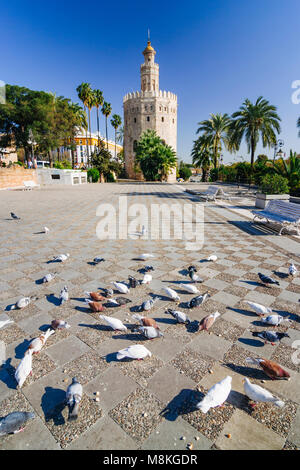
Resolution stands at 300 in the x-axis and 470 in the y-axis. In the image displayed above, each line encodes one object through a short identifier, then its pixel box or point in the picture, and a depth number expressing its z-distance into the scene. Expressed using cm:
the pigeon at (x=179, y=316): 306
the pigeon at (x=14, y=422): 175
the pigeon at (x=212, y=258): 524
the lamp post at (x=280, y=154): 1418
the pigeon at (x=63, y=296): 354
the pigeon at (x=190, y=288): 377
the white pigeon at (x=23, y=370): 216
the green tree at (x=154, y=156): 3656
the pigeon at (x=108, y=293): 373
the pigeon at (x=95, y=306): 330
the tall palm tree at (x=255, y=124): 2378
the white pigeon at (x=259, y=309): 319
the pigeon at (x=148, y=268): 465
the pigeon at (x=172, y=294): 358
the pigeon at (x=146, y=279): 414
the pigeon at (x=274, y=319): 300
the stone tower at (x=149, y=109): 4694
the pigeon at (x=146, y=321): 288
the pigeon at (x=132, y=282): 404
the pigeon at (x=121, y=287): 378
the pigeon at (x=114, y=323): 285
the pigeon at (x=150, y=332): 275
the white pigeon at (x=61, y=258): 507
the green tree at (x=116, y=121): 5488
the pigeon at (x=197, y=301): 341
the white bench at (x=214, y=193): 1480
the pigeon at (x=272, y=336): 272
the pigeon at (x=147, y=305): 334
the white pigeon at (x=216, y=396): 187
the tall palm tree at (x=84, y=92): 4044
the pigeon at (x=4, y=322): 296
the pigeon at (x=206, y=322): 294
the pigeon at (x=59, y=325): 293
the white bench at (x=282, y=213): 711
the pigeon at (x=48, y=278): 418
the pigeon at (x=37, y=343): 255
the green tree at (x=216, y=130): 3578
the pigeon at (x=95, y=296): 352
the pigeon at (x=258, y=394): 193
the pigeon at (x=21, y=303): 339
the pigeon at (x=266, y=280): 396
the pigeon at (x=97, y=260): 506
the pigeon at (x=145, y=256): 527
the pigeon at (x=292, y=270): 446
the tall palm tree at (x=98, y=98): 4259
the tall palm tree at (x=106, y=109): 4628
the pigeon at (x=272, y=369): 222
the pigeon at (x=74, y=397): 189
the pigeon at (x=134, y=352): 243
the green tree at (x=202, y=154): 3856
